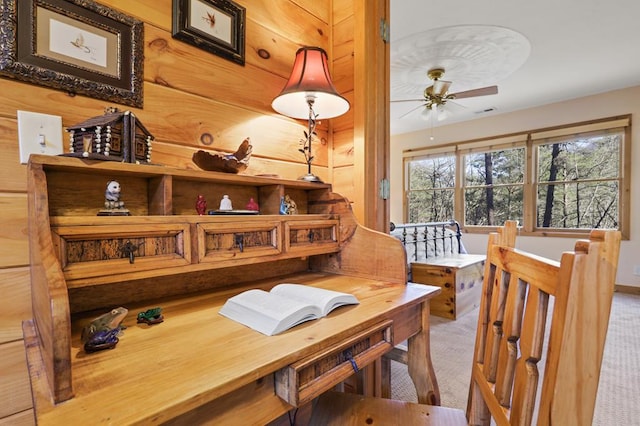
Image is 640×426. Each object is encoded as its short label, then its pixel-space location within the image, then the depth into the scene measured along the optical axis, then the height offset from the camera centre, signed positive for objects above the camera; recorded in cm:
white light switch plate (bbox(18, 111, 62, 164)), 81 +20
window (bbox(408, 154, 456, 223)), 555 +40
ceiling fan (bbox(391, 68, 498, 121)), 317 +124
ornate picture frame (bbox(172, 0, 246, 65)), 110 +69
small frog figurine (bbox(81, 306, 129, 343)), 66 -25
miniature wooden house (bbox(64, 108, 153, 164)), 80 +19
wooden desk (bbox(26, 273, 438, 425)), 46 -29
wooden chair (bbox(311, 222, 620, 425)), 54 -27
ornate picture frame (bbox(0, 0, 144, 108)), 80 +46
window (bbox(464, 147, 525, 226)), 480 +39
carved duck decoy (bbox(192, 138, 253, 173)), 103 +17
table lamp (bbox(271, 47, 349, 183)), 123 +47
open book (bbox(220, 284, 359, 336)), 75 -26
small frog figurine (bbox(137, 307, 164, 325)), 79 -27
